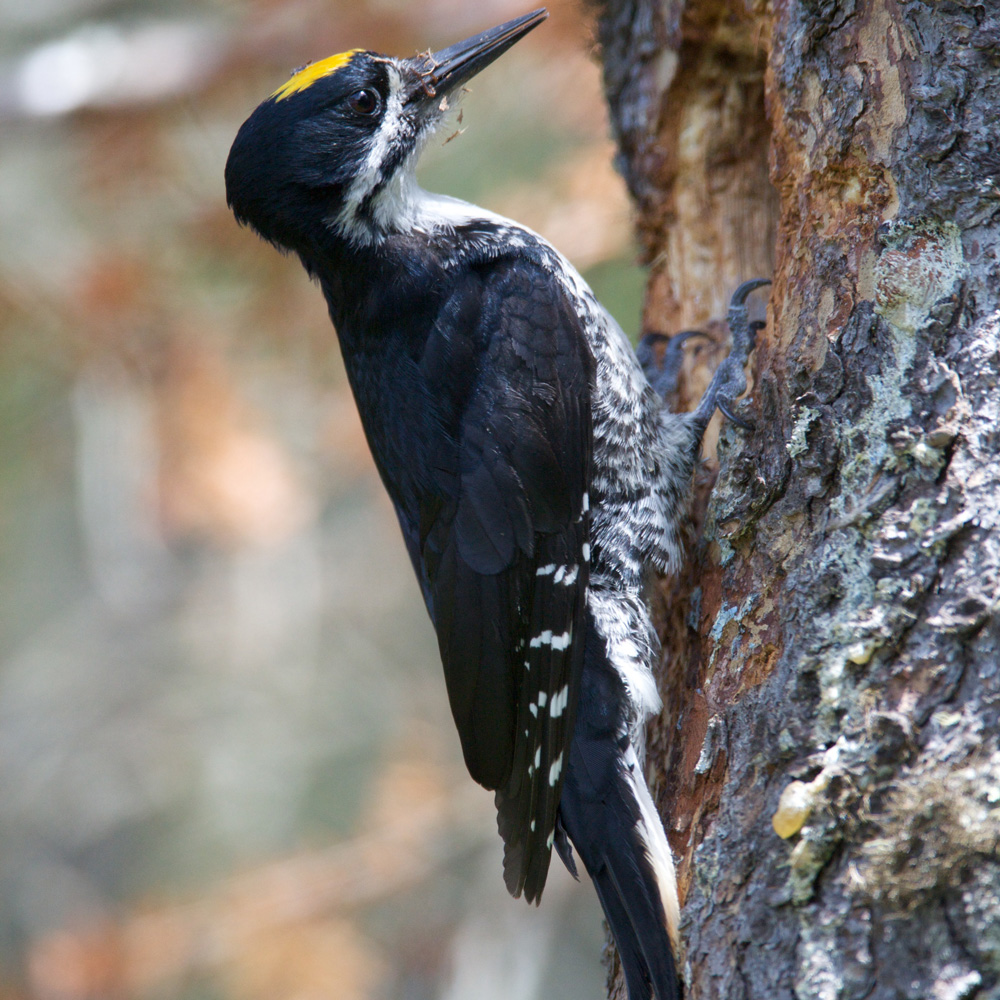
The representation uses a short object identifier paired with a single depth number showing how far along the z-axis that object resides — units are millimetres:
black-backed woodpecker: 4858
